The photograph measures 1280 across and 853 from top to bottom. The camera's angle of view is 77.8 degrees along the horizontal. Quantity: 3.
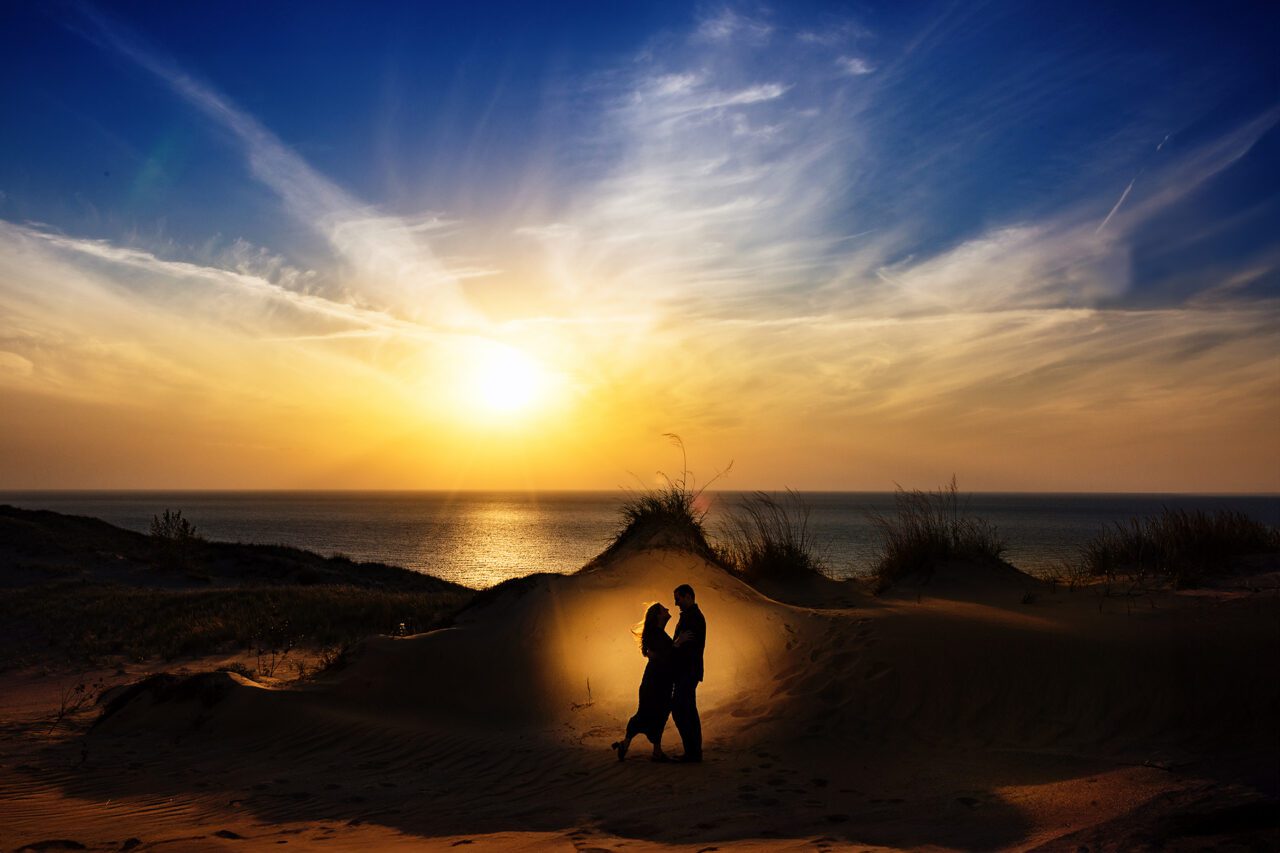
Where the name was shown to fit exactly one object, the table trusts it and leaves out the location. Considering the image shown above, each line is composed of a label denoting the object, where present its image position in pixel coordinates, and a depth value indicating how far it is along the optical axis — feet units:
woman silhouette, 27.71
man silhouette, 27.17
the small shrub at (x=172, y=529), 94.93
